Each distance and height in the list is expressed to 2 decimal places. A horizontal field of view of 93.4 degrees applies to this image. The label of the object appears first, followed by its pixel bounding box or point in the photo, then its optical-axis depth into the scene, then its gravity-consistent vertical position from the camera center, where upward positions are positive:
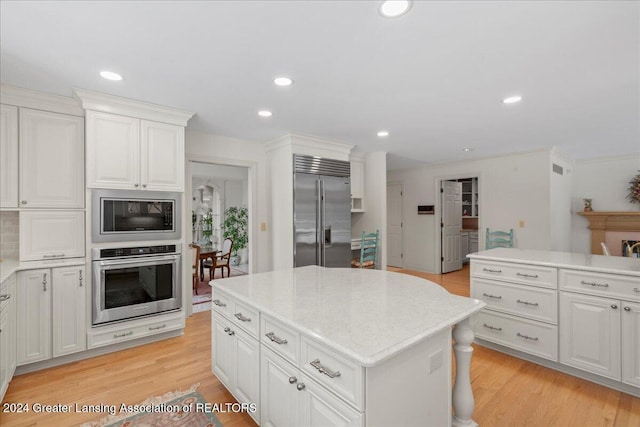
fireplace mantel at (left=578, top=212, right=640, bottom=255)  5.33 -0.16
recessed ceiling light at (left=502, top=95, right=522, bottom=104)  2.78 +1.09
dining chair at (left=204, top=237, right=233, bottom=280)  5.43 -0.79
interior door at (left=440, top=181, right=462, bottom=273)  6.55 -0.20
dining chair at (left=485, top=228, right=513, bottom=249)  5.33 -0.44
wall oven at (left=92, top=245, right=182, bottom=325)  2.77 -0.64
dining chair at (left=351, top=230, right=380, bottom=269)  4.78 -0.56
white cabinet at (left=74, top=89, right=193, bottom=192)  2.70 +0.70
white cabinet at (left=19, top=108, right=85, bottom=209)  2.54 +0.50
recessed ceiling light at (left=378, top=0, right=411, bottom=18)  1.49 +1.06
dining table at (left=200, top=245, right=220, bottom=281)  5.13 -0.66
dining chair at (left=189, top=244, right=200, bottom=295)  5.00 -0.81
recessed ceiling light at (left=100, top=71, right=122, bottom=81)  2.27 +1.08
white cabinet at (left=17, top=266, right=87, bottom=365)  2.47 -0.82
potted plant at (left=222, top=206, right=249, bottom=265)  7.16 -0.24
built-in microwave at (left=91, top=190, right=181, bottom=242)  2.75 +0.01
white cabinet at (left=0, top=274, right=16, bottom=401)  2.01 -0.82
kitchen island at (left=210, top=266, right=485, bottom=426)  1.12 -0.60
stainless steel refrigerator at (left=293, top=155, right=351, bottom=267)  4.05 +0.05
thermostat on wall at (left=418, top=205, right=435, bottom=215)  6.52 +0.12
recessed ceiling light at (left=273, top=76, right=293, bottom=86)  2.36 +1.08
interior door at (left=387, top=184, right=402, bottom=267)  7.21 -0.21
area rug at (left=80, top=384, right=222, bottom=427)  1.87 -1.28
